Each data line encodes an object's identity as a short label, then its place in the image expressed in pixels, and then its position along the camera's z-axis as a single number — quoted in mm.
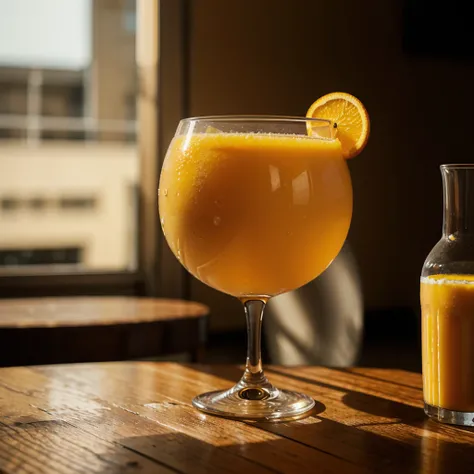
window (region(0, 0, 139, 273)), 3619
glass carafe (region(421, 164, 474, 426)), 600
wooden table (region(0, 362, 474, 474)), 525
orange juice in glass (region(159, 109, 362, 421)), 635
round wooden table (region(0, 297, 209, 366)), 1384
